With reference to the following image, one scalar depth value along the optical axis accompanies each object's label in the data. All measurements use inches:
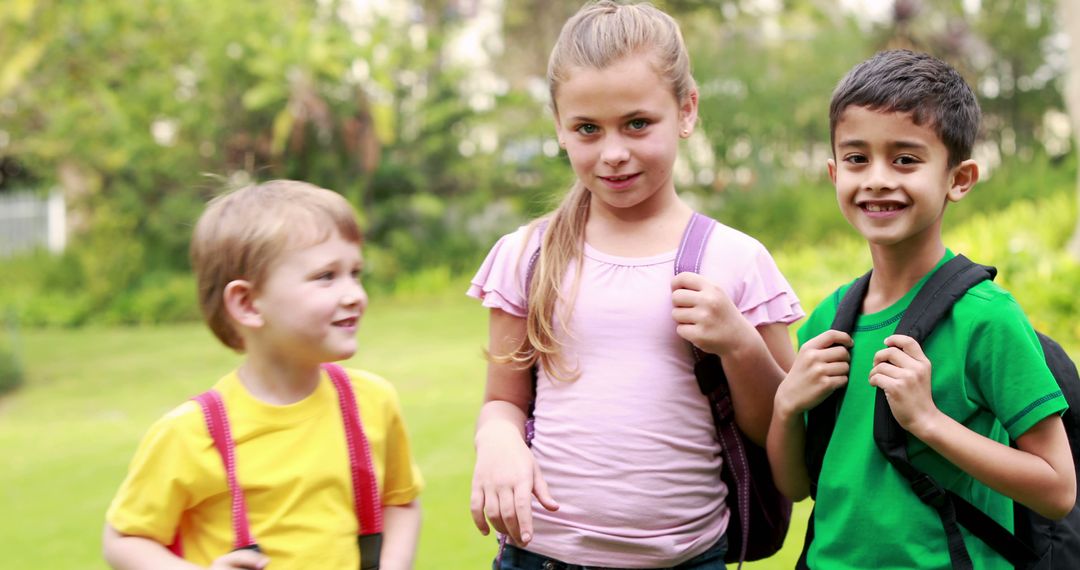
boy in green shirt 68.2
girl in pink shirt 79.6
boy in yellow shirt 74.5
